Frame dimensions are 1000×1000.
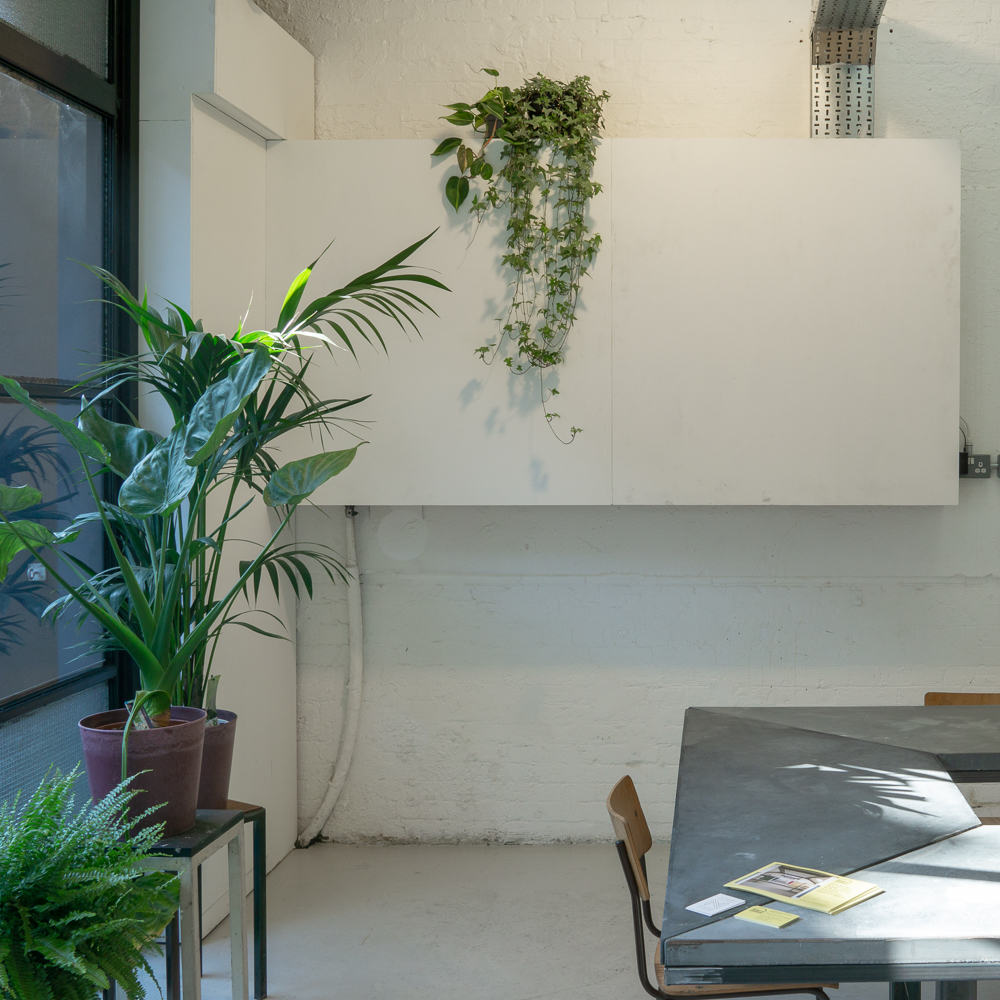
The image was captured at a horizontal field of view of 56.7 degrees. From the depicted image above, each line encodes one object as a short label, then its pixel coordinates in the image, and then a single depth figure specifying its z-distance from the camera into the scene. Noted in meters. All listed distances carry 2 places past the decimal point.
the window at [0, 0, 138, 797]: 2.50
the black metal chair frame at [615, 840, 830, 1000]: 1.99
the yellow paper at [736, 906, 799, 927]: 1.55
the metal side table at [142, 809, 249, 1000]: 2.15
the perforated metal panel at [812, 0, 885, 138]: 3.85
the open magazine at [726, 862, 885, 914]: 1.62
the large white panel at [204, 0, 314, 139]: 3.15
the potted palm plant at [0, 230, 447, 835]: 2.05
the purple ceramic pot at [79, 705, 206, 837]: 2.19
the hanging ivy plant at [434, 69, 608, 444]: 3.53
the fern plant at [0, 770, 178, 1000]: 1.56
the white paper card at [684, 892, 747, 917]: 1.61
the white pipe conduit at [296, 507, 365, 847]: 4.05
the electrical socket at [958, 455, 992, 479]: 3.97
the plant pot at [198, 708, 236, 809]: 2.54
